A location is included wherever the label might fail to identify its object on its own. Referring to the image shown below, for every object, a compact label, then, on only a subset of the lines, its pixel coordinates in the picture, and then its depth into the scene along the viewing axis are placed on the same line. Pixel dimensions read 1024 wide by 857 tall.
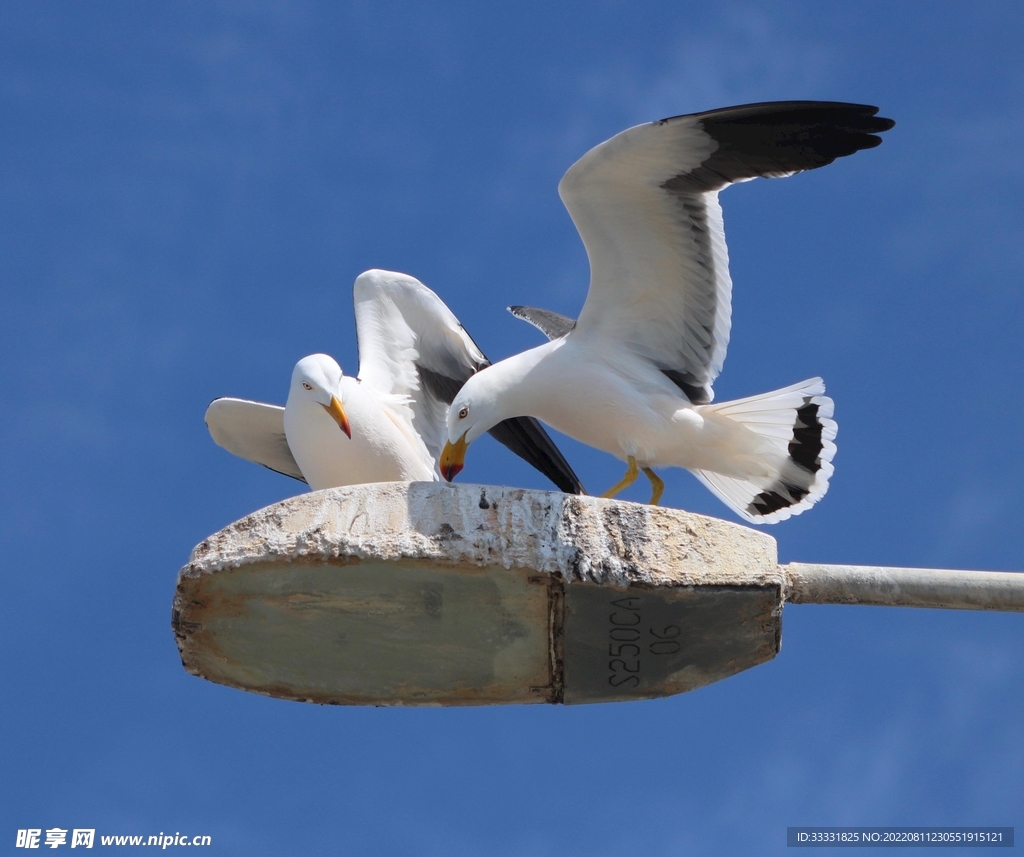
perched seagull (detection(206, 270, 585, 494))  12.38
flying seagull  12.23
